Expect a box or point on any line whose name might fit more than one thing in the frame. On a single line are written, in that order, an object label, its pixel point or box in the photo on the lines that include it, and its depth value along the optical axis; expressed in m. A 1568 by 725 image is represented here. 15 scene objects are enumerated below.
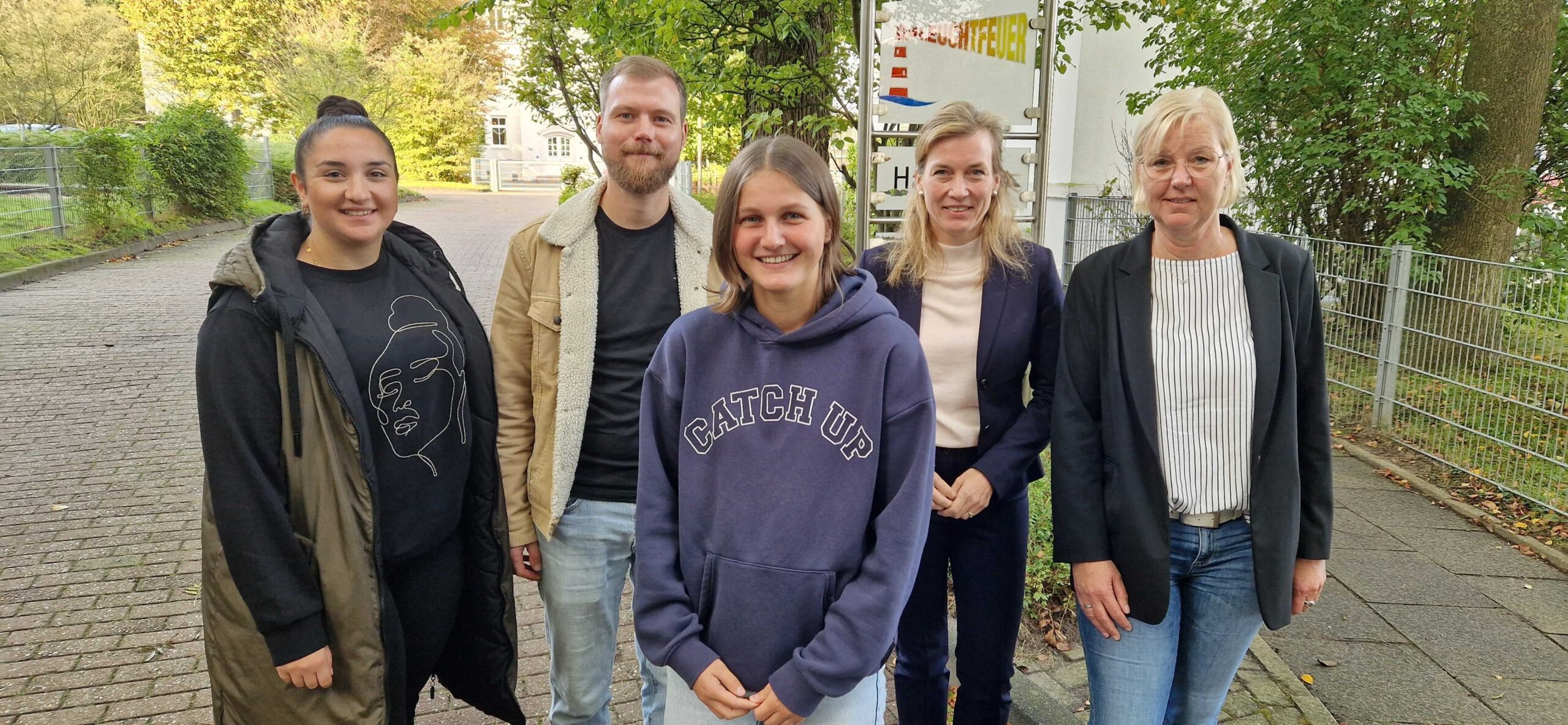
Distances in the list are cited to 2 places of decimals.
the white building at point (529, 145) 49.88
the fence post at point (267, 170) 28.17
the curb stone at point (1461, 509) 5.09
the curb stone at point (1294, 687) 3.35
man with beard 2.55
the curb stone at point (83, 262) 13.26
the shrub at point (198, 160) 20.06
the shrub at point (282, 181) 28.14
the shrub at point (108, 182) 16.33
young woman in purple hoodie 1.93
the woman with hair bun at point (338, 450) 2.13
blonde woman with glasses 2.18
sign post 4.74
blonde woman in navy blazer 2.63
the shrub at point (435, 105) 39.91
